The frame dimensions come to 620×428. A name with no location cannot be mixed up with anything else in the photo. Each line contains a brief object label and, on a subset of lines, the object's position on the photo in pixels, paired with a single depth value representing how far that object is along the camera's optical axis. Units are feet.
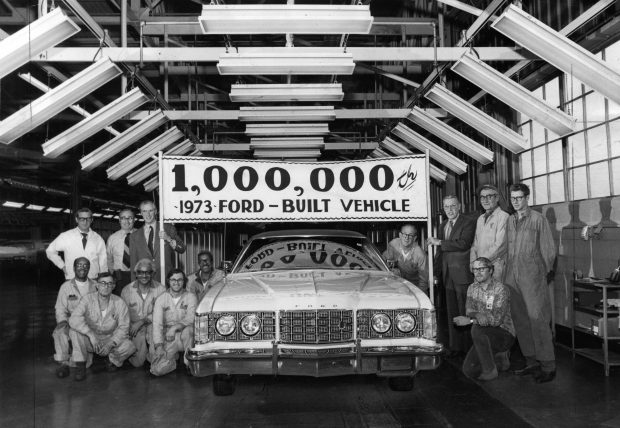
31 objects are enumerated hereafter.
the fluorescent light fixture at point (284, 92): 21.08
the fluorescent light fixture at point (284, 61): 18.02
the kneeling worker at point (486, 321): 17.03
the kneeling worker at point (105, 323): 18.48
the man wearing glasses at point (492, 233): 19.15
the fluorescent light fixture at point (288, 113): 24.21
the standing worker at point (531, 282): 17.06
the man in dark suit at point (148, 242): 22.12
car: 13.61
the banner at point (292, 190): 21.22
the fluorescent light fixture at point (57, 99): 18.79
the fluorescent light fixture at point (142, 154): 28.25
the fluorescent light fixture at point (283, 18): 14.80
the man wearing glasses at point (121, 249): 22.79
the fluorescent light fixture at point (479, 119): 21.89
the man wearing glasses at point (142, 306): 19.36
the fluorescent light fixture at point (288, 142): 30.39
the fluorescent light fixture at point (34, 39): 15.28
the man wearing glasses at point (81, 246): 21.25
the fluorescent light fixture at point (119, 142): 25.30
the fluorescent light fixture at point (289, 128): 27.20
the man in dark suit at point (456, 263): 20.36
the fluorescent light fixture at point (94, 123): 21.89
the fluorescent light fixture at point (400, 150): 31.45
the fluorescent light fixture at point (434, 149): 27.84
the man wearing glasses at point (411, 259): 23.76
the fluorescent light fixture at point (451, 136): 24.79
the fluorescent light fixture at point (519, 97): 18.76
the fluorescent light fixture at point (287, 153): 34.65
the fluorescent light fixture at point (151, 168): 31.45
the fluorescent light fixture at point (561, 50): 15.79
